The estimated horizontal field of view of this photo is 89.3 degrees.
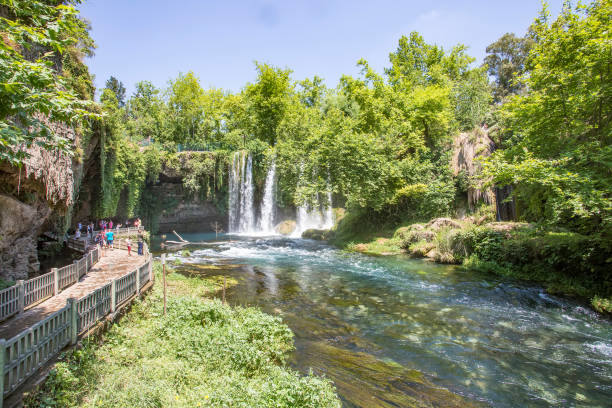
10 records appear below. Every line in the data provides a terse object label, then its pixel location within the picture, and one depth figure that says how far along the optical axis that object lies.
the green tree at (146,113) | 45.11
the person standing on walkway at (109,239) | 21.12
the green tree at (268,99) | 42.31
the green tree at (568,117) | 10.77
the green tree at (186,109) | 47.56
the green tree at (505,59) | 44.51
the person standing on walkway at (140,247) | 18.53
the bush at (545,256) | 11.93
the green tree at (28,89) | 4.50
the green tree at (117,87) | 77.94
